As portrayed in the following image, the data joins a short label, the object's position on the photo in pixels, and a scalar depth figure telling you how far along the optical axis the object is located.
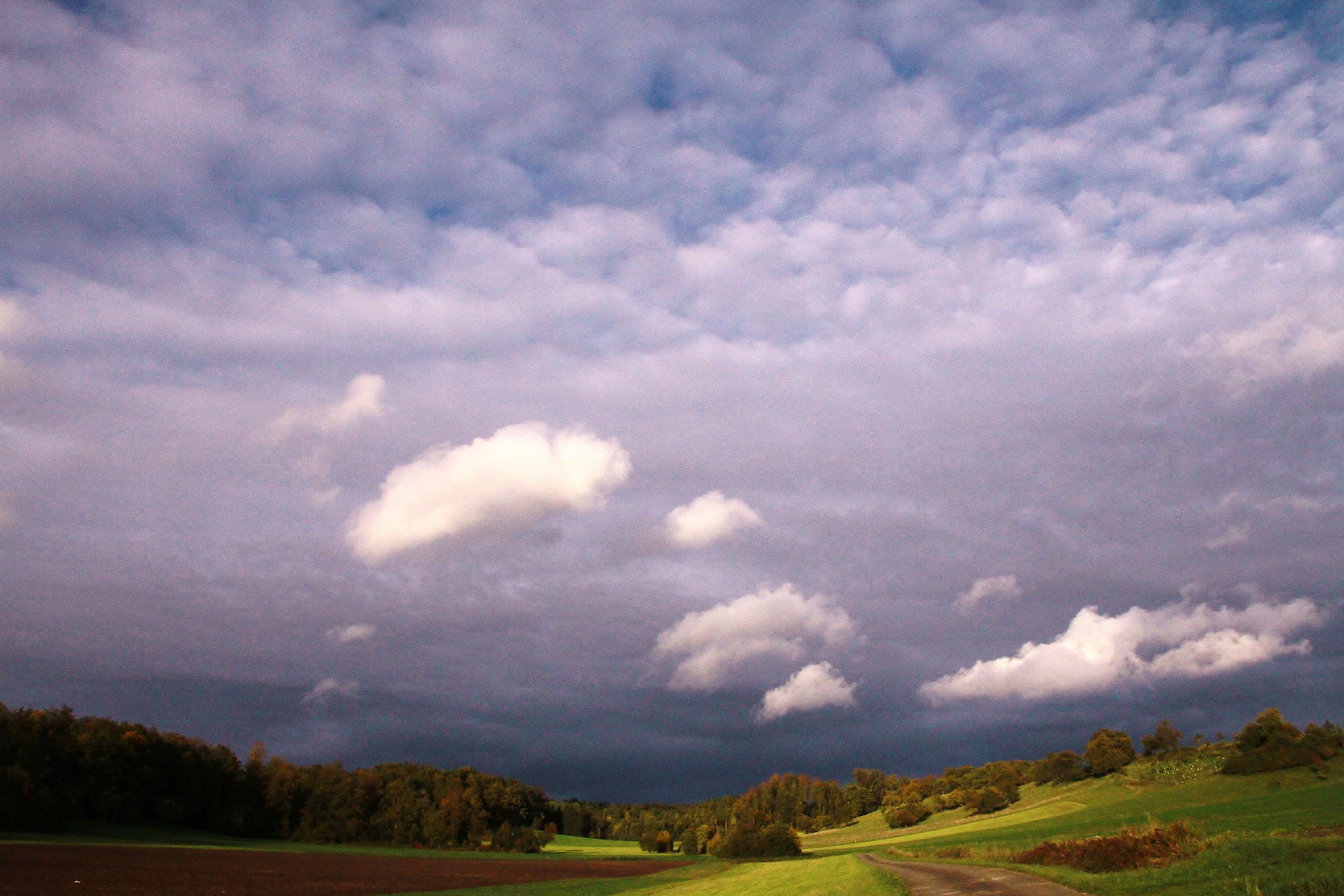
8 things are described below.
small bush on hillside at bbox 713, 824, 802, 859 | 116.38
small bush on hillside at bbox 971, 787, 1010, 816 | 151.25
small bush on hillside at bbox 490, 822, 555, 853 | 148.38
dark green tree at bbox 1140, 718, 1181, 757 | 140.62
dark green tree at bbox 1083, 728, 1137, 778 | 143.12
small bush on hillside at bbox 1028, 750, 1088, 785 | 152.50
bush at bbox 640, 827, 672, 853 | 149.00
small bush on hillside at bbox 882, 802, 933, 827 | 168.00
